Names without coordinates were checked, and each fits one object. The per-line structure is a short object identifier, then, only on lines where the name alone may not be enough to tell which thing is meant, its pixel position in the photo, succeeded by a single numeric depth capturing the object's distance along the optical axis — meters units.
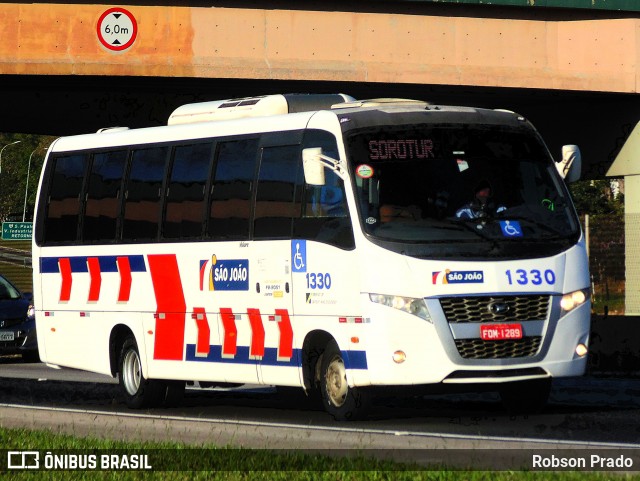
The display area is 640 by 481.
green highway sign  60.56
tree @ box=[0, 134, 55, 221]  135.75
